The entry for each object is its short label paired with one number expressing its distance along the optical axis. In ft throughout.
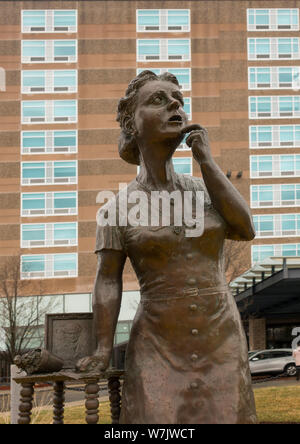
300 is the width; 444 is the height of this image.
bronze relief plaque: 13.38
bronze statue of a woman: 11.62
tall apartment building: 129.08
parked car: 85.92
